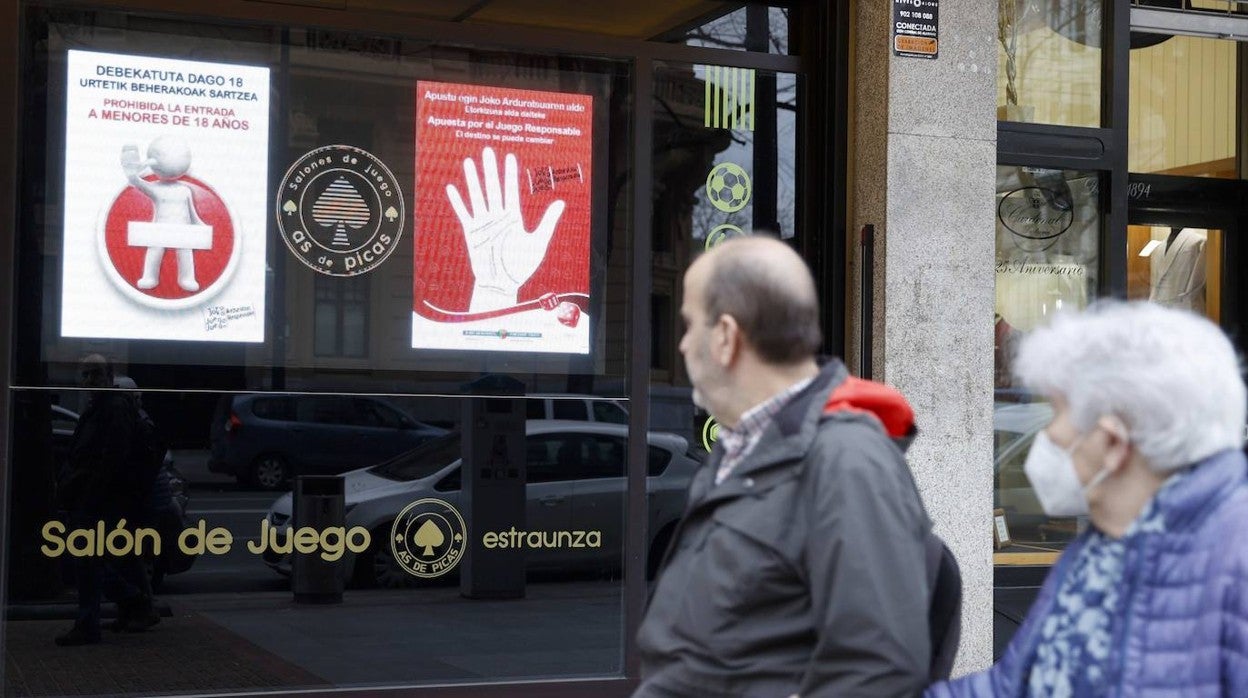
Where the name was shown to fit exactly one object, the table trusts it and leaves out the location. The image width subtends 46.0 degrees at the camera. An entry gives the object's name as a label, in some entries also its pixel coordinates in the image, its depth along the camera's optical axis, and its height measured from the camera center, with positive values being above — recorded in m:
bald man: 2.29 -0.26
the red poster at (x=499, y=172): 5.91 +0.77
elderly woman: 2.02 -0.20
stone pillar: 6.20 +0.51
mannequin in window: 8.23 +0.58
